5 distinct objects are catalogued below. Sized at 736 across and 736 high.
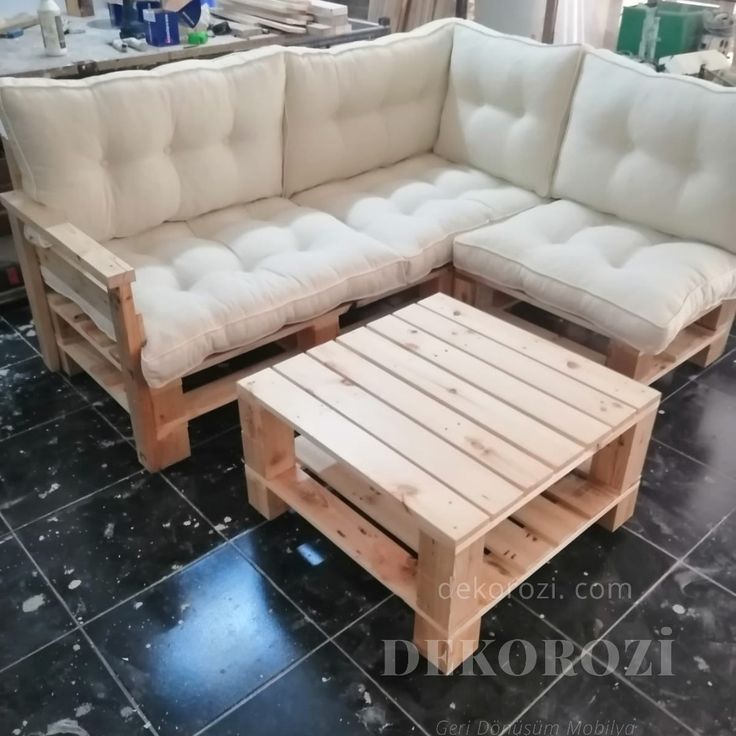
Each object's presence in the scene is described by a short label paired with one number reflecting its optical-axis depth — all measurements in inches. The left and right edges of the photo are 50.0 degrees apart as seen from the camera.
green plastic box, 110.7
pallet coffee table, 55.4
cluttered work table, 96.7
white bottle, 97.2
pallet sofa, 75.5
